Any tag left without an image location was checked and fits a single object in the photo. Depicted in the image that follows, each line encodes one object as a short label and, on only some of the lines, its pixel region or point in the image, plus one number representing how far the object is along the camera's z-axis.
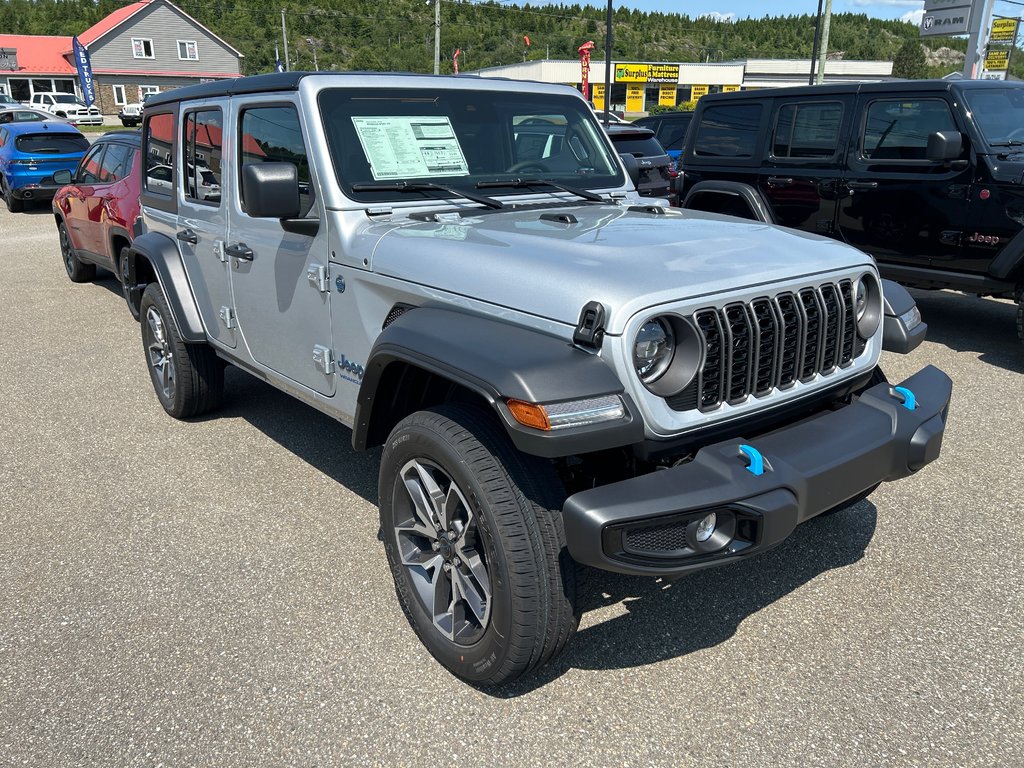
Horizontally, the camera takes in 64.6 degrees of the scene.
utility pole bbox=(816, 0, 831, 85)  24.70
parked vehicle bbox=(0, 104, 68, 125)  25.16
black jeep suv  6.24
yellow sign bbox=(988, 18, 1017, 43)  39.59
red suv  7.54
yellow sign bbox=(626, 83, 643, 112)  55.84
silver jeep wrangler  2.28
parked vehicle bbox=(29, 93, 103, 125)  43.78
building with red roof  59.88
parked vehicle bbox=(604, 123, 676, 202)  9.82
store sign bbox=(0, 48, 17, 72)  63.31
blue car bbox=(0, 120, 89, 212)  14.93
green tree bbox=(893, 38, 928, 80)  88.25
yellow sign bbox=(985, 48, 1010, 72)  43.25
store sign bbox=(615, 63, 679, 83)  57.53
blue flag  48.22
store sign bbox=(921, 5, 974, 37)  23.17
